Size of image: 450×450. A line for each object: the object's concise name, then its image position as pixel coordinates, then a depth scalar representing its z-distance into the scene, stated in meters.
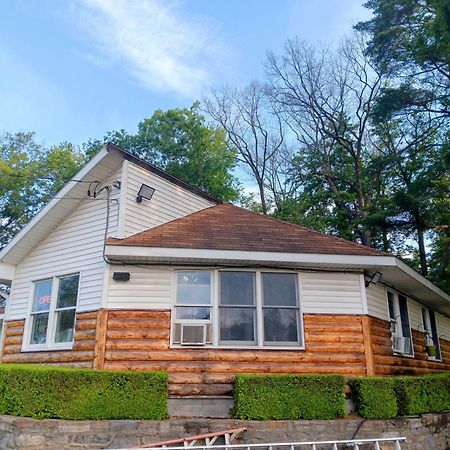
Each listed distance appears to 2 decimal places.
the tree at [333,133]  22.95
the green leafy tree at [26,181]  27.00
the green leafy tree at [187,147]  24.80
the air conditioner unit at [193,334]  7.58
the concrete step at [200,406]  6.94
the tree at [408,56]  13.94
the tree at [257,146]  26.84
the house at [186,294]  7.53
